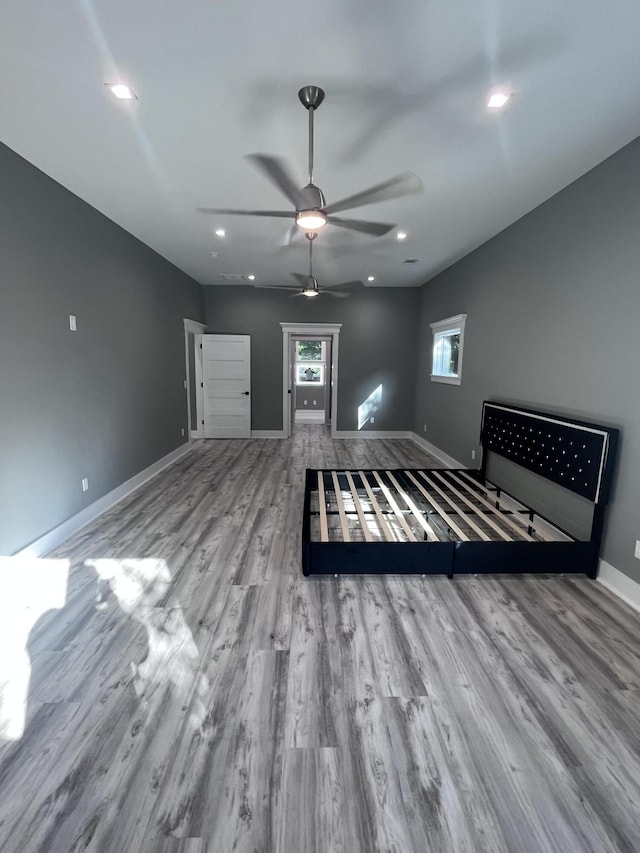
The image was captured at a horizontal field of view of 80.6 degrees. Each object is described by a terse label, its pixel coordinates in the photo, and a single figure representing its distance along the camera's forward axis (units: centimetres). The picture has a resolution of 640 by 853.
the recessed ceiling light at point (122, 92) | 195
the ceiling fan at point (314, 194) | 200
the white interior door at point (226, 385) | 705
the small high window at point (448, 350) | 523
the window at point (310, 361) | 1113
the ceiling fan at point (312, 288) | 458
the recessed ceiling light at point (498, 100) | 198
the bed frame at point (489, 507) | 254
